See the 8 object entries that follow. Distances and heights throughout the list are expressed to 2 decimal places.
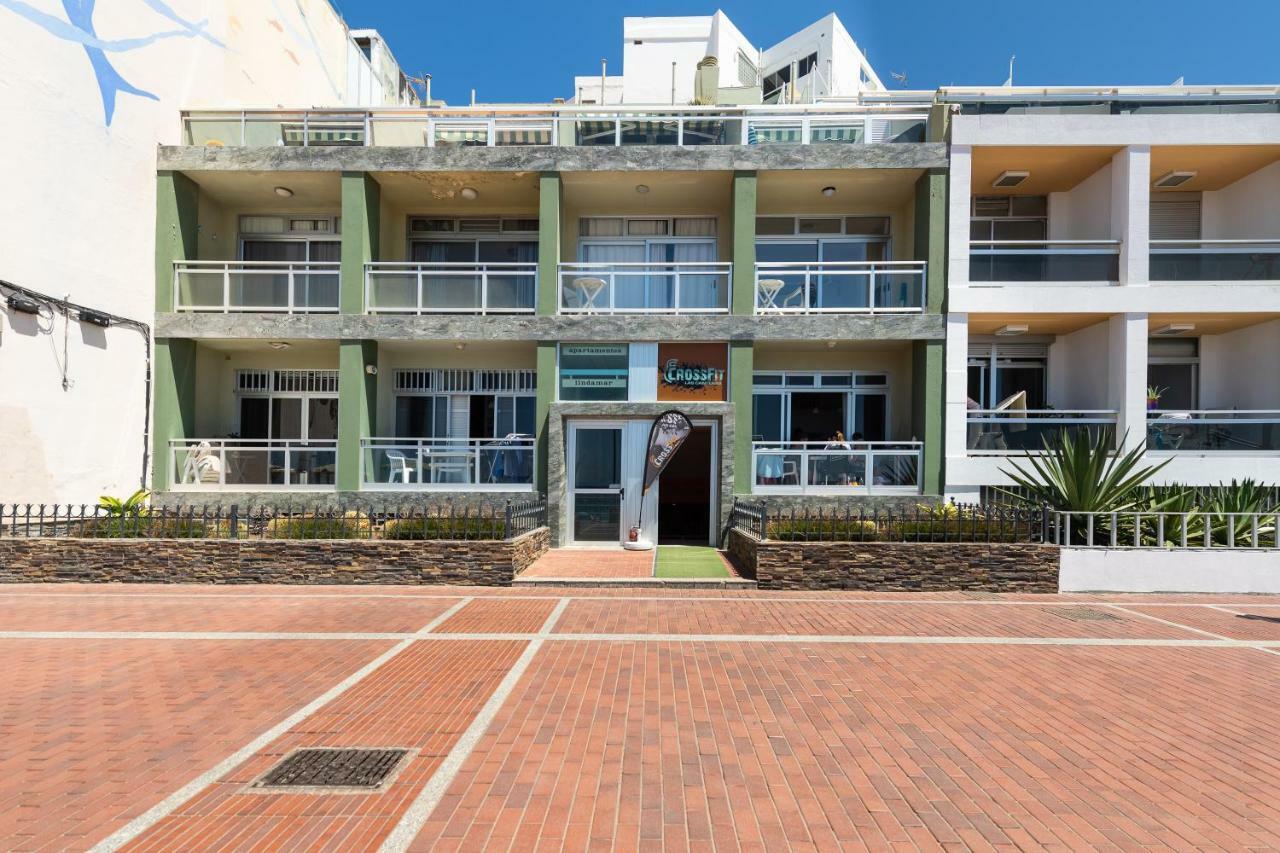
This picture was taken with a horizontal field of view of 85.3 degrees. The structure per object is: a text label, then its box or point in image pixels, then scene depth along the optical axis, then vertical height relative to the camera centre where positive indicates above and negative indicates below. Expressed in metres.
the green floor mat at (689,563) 11.12 -2.49
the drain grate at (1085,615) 8.66 -2.44
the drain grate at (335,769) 4.19 -2.22
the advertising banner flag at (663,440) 13.16 -0.40
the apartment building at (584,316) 14.02 +2.08
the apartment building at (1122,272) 13.76 +3.10
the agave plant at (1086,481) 11.00 -0.92
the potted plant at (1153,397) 15.39 +0.62
